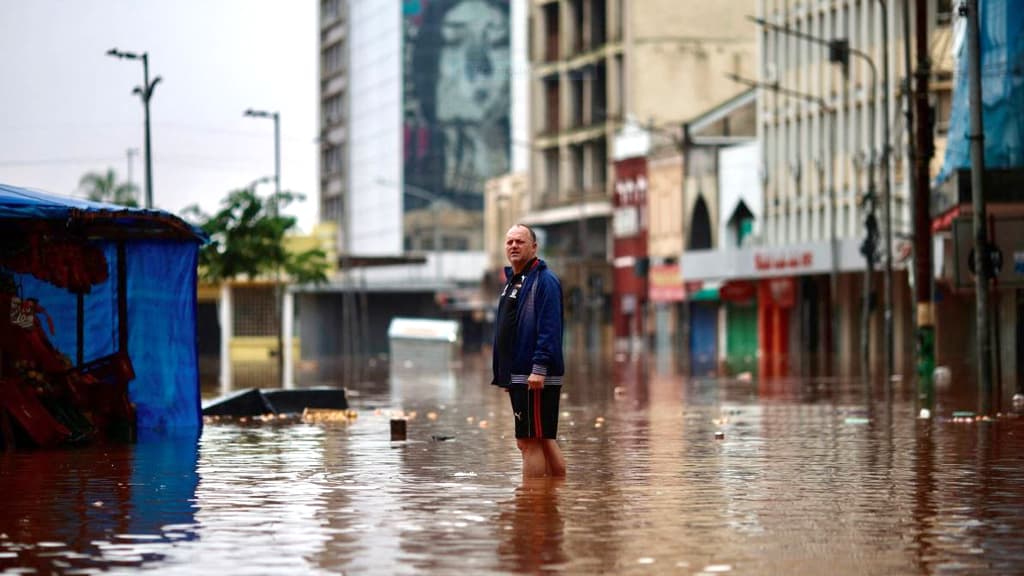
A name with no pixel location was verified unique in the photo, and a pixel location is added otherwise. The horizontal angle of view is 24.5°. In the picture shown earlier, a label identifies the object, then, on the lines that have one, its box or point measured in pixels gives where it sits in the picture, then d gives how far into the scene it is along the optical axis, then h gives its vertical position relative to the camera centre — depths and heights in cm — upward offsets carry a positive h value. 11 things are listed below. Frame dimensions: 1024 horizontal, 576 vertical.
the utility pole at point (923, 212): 4231 +245
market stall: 2258 +31
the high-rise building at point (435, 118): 17725 +1744
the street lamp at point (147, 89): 5459 +608
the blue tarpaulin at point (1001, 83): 5116 +567
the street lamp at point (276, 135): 7852 +719
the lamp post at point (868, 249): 5900 +245
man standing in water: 1627 +9
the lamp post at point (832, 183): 8869 +609
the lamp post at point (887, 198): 5462 +346
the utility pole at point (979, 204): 3328 +193
